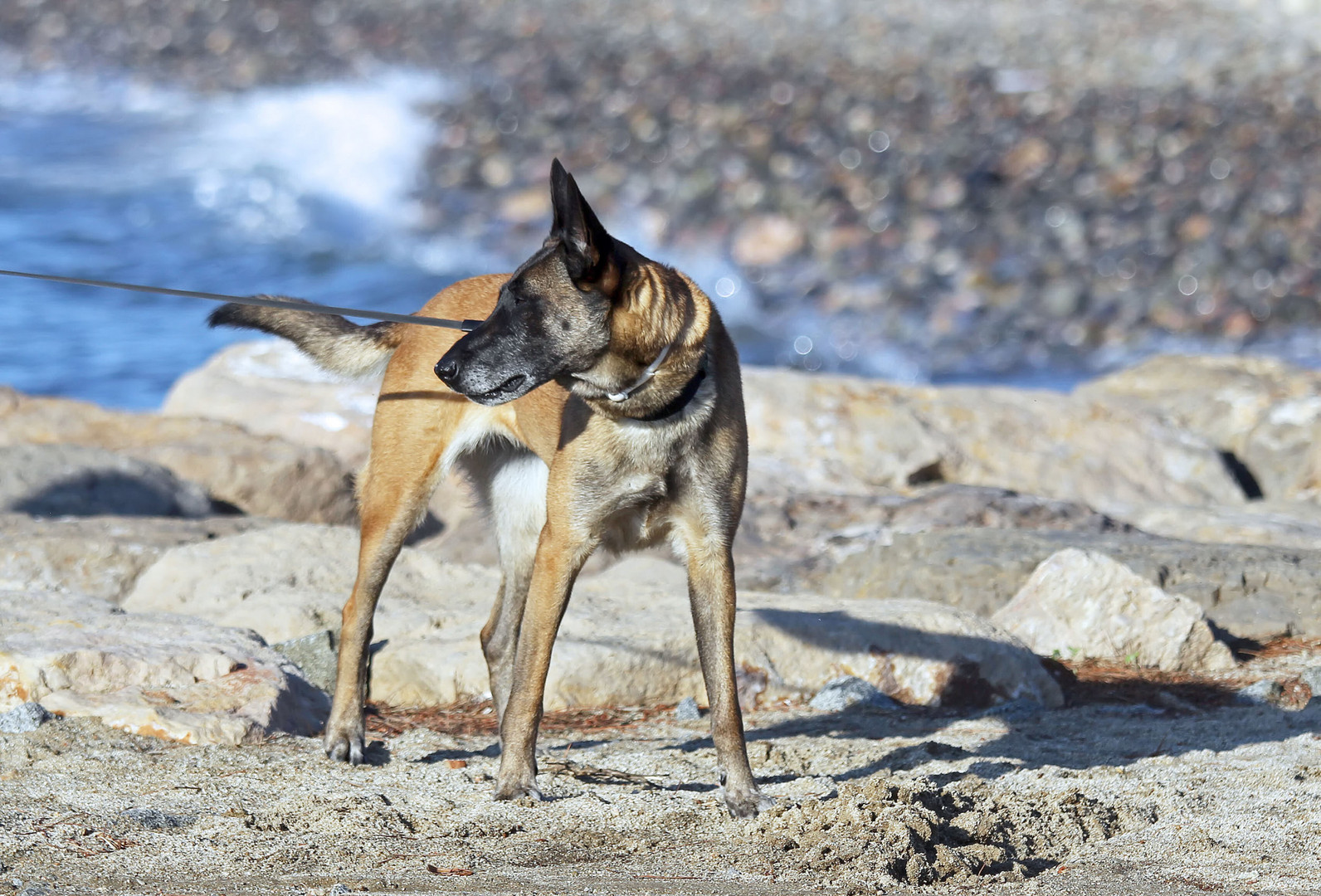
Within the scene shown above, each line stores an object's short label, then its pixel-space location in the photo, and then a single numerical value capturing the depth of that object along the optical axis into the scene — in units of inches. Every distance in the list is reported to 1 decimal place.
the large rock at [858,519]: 645.3
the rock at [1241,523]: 658.8
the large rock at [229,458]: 717.3
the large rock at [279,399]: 781.9
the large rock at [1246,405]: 818.2
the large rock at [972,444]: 757.3
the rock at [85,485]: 662.5
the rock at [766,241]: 1552.7
